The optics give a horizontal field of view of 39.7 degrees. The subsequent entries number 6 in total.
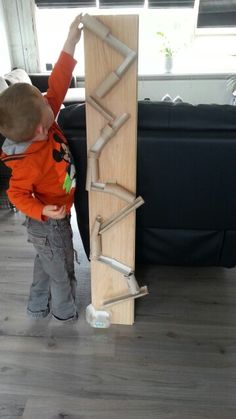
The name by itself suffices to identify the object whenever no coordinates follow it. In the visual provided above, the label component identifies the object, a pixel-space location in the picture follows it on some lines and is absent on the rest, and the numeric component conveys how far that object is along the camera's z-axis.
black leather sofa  1.34
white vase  4.36
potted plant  4.34
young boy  1.05
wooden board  1.01
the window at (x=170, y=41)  4.31
